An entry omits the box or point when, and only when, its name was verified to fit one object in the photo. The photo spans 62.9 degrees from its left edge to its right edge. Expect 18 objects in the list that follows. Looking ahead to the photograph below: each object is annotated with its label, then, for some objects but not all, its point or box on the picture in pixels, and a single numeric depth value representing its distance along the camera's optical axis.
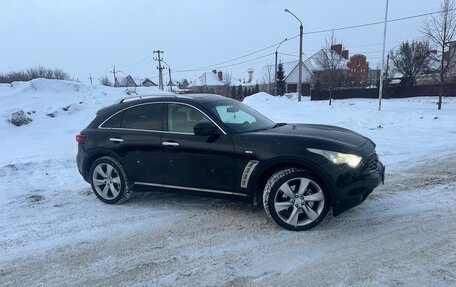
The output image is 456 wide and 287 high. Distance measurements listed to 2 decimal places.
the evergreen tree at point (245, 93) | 59.59
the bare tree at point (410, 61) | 39.16
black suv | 4.29
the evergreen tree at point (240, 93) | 58.49
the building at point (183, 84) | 88.64
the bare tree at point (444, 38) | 21.22
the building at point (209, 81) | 88.31
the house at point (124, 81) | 75.40
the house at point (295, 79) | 60.75
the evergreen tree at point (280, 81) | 57.59
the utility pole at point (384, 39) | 22.70
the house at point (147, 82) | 101.31
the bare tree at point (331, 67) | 38.76
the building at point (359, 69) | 48.50
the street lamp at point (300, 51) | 28.33
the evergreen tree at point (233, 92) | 60.47
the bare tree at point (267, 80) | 63.12
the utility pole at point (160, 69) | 59.27
